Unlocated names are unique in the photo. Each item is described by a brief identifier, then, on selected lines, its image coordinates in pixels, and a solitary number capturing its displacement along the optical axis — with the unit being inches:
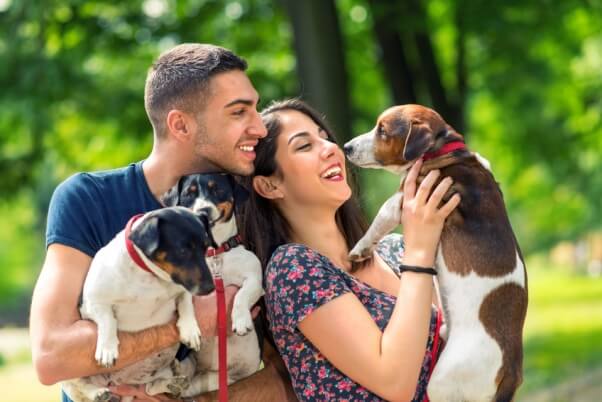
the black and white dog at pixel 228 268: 136.4
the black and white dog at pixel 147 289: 122.1
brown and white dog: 133.0
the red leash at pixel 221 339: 133.4
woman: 128.3
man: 129.1
